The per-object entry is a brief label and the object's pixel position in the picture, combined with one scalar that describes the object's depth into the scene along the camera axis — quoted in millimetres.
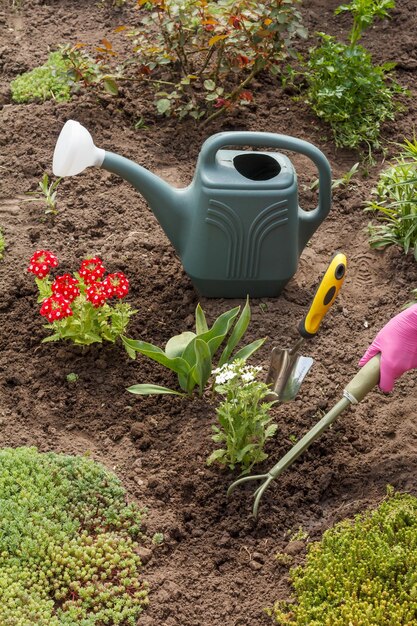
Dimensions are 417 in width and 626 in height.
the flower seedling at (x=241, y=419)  3062
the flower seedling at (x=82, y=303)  3441
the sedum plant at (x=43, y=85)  4926
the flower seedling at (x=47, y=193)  4273
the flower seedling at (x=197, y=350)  3307
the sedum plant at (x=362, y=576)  2574
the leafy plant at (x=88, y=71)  4699
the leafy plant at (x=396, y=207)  4016
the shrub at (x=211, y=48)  4418
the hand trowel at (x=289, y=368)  3143
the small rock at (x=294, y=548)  2916
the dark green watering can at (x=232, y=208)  3520
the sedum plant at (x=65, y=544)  2725
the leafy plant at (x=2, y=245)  4109
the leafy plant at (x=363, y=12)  4781
